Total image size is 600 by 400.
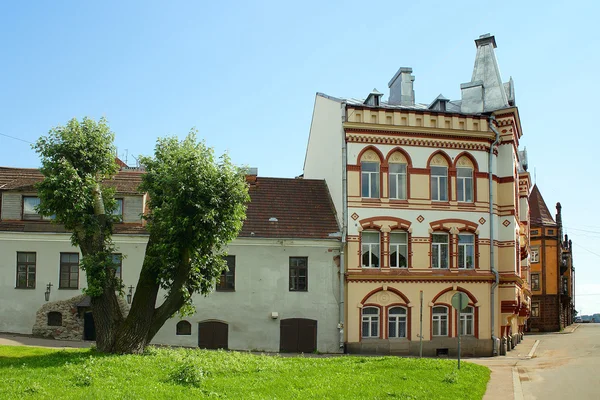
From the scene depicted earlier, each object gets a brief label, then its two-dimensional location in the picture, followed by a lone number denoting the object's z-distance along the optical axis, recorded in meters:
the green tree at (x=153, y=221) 21.00
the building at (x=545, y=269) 67.12
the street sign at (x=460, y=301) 21.75
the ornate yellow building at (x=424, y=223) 31.58
